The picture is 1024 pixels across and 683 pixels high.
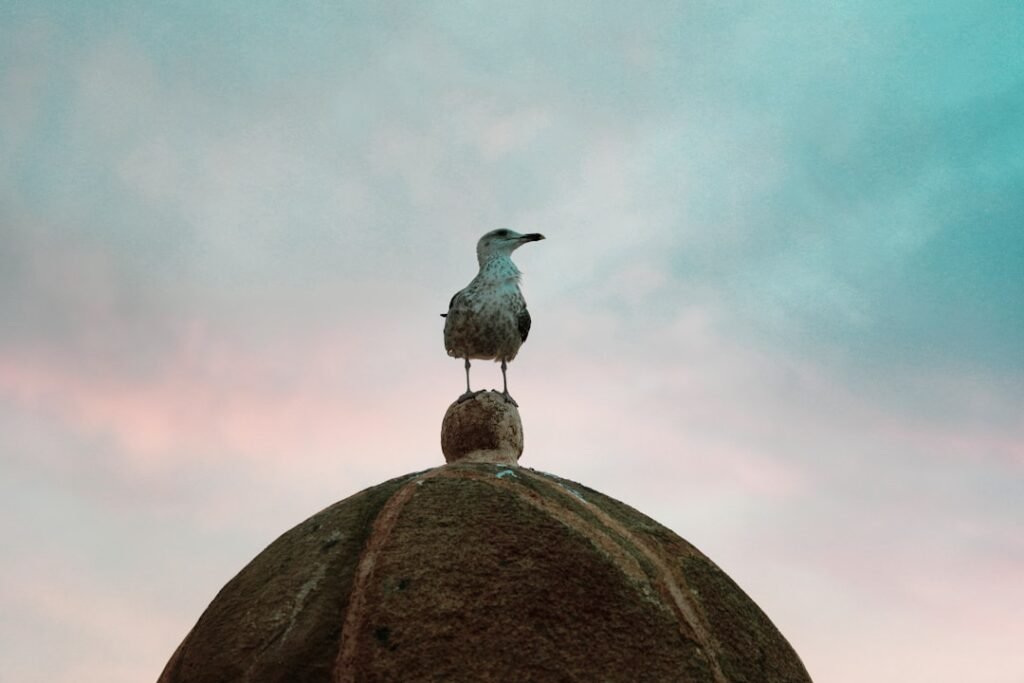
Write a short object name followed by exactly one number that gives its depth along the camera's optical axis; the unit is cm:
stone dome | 594
